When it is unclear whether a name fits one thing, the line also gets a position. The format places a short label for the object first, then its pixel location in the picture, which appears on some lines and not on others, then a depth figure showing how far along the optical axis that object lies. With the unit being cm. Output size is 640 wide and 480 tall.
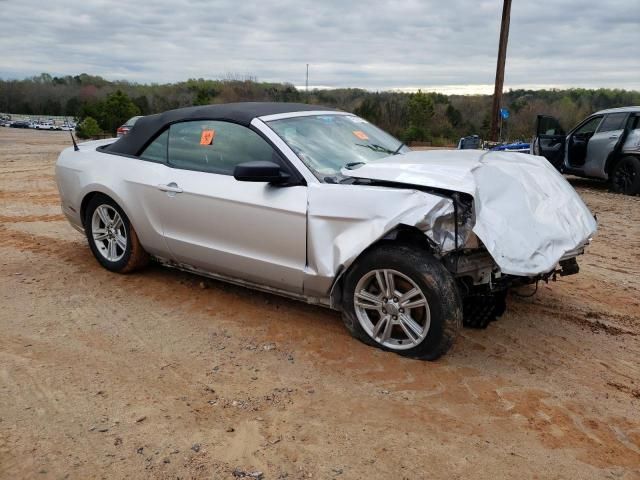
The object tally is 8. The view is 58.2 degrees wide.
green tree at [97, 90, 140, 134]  3241
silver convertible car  361
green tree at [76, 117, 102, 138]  2975
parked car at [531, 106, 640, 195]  1090
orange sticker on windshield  491
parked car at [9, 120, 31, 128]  6141
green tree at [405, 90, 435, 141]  3148
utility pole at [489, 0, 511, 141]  1645
